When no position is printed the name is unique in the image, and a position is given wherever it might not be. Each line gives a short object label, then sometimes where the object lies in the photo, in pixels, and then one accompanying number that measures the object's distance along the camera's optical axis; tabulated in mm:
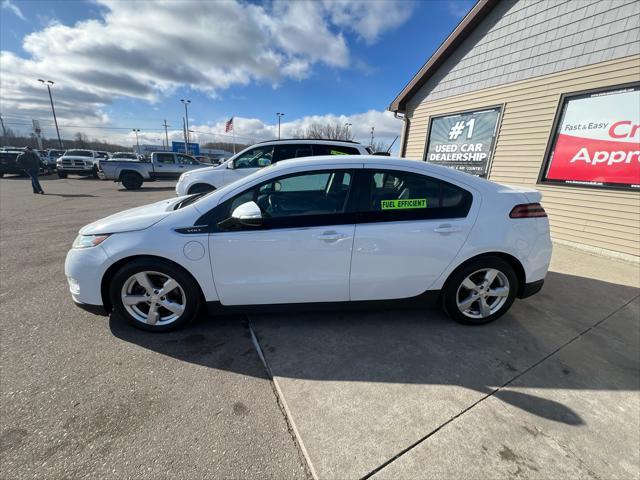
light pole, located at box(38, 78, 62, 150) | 36481
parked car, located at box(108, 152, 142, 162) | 23992
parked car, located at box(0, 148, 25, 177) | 17469
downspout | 9703
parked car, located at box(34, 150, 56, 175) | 20675
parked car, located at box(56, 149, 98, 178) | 18109
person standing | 10875
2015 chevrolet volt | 2457
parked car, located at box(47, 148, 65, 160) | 24605
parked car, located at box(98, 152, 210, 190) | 13906
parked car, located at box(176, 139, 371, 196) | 6590
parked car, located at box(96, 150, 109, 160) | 22828
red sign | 4926
